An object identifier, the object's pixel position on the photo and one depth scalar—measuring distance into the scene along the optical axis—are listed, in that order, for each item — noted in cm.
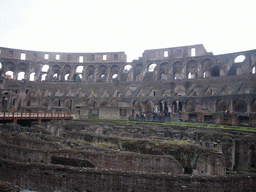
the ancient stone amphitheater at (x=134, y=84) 3127
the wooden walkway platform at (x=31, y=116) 2472
